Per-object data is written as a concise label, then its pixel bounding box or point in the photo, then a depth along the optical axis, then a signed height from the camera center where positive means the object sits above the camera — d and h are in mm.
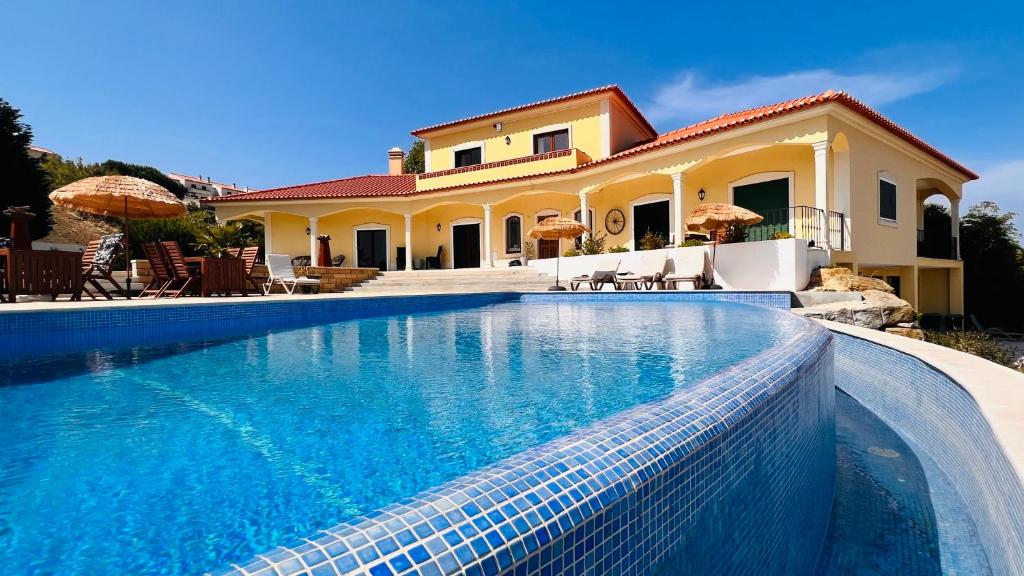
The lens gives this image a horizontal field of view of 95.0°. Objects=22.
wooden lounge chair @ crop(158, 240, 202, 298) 9362 +242
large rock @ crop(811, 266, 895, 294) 9336 -216
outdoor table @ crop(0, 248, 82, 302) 7000 +192
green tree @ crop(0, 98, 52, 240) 17953 +4423
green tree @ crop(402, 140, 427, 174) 33325 +8498
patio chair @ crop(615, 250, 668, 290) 11789 +26
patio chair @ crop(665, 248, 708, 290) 11453 +132
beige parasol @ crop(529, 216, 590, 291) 13945 +1420
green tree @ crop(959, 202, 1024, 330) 17312 +94
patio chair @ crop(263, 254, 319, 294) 12172 +216
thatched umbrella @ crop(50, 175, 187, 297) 9602 +1833
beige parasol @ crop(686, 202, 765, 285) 11156 +1364
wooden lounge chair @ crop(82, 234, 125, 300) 8332 +509
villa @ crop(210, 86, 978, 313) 11773 +3023
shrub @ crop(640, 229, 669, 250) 13711 +941
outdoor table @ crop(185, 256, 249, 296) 9639 +133
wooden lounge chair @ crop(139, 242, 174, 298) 9262 +308
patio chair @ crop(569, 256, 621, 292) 12359 -8
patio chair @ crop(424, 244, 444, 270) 20594 +685
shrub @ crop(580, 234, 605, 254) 14648 +909
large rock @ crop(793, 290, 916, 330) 8094 -726
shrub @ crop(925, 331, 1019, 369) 6848 -1180
